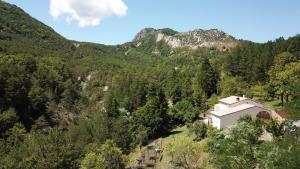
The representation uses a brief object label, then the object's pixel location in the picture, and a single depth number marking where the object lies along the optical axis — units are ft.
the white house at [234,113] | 124.85
